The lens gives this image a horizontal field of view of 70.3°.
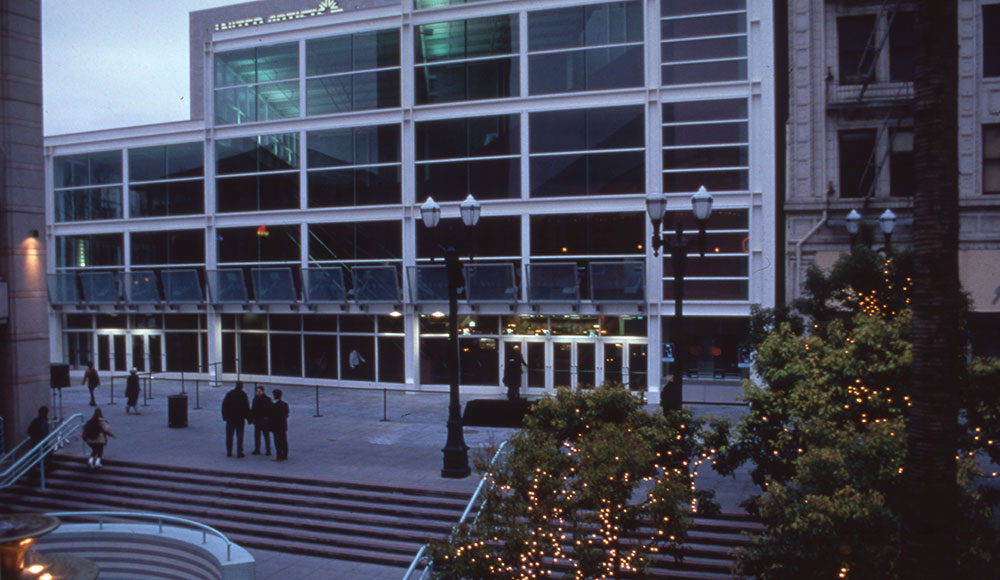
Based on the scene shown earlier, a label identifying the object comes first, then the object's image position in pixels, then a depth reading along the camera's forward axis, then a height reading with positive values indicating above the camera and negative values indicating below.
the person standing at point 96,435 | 16.58 -3.53
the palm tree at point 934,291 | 5.94 -0.13
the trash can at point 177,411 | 21.17 -3.80
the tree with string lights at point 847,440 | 7.69 -2.15
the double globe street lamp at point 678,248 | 13.31 +0.59
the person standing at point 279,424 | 17.12 -3.42
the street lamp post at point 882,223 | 17.84 +1.39
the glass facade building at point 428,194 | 24.66 +3.39
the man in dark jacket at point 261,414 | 17.53 -3.25
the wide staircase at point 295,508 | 12.93 -4.70
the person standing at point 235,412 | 17.50 -3.18
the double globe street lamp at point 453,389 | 15.15 -2.38
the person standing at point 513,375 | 24.23 -3.26
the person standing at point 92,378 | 24.61 -3.31
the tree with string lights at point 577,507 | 8.90 -2.97
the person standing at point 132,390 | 23.42 -3.49
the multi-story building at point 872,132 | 23.33 +4.85
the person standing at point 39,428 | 17.12 -3.44
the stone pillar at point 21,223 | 18.30 +1.65
